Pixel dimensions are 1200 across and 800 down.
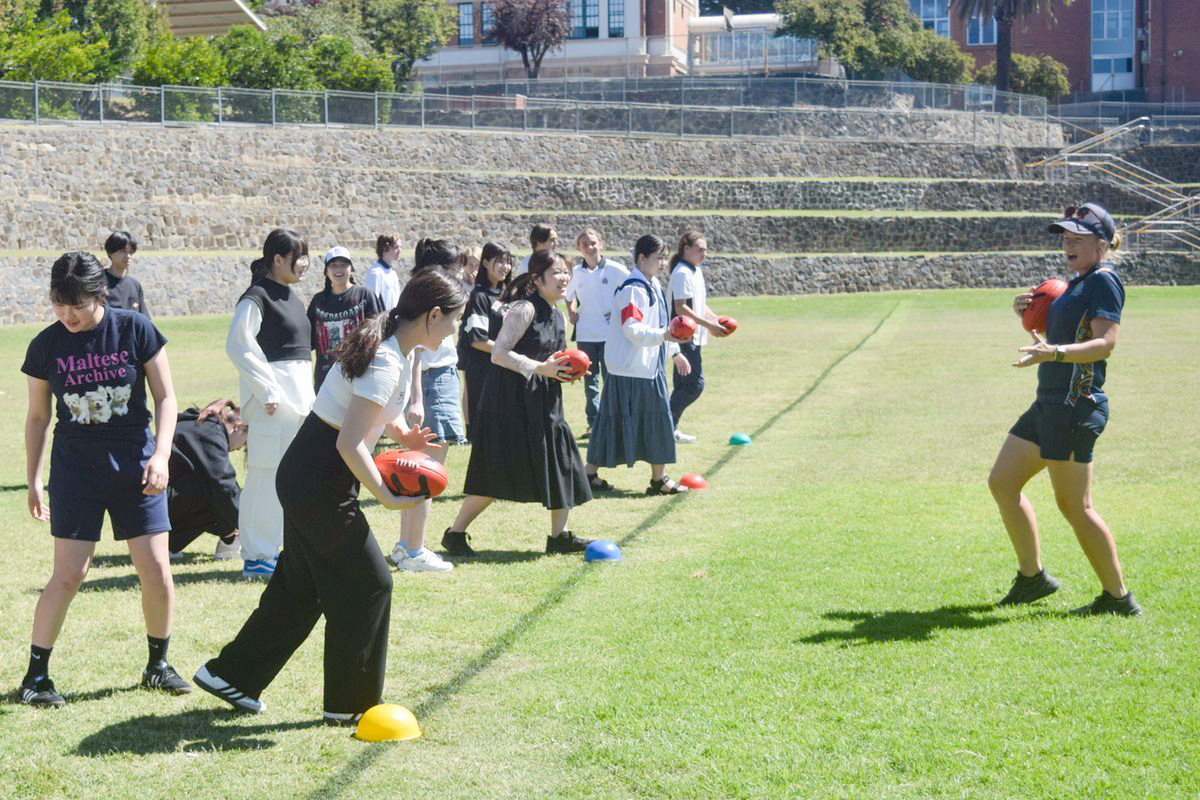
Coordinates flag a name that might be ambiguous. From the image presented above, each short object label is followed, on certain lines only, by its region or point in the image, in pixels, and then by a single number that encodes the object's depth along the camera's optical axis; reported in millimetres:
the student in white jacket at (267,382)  7754
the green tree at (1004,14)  60656
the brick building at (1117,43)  73500
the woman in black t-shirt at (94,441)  5574
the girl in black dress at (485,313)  10602
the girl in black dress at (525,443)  8469
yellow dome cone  5180
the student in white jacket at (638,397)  10375
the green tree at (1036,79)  67500
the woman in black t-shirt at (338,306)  10023
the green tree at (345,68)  44469
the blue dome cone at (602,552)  8305
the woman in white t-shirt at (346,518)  5168
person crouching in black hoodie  8289
